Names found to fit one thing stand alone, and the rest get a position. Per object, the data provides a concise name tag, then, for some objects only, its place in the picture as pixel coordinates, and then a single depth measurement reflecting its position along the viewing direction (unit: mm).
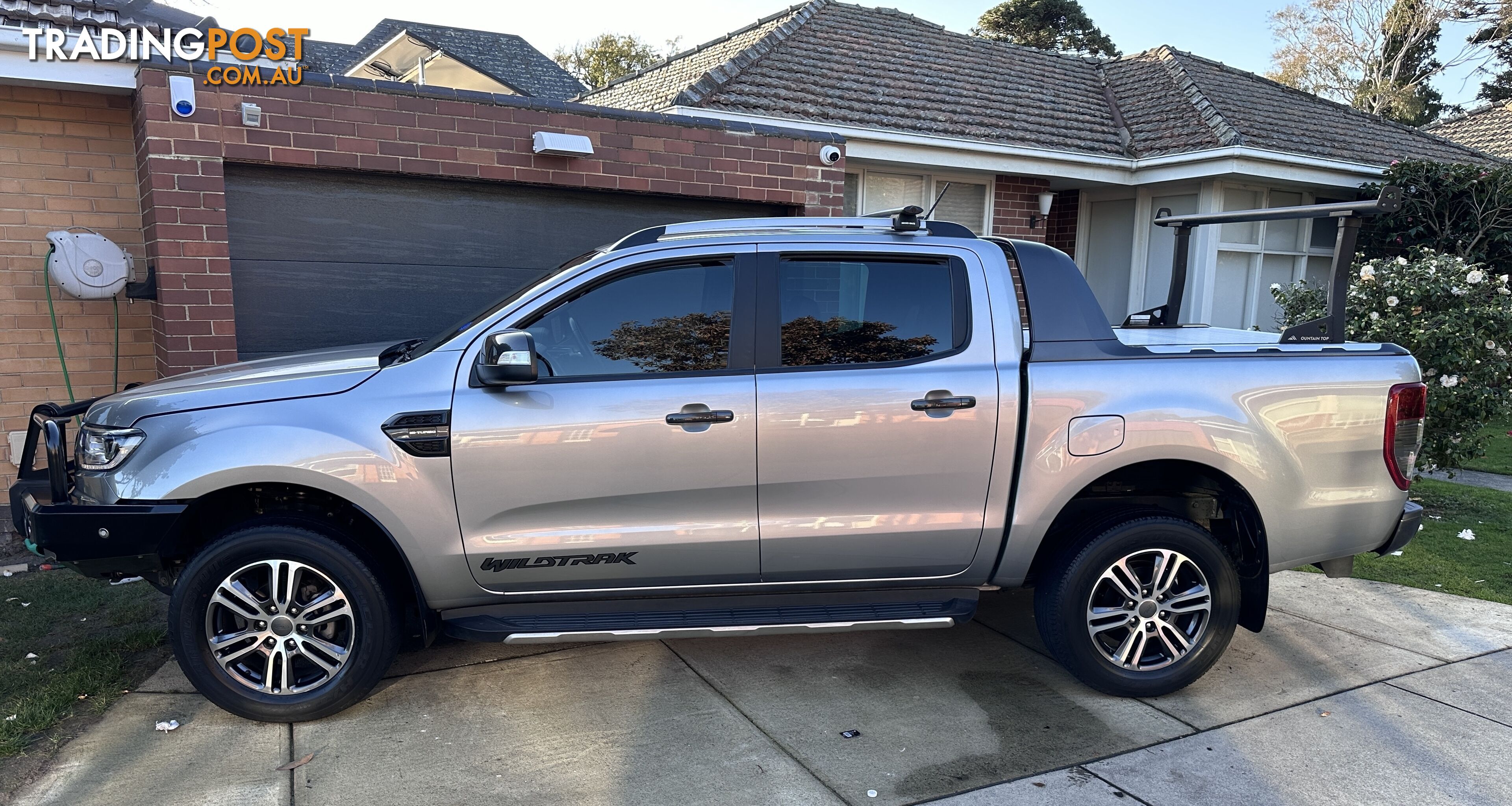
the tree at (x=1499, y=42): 30875
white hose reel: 5980
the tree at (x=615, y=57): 43094
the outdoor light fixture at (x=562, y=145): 6758
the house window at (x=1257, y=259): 11805
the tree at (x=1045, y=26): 36062
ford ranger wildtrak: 3668
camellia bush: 6816
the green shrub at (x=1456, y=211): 11578
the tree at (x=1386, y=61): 32875
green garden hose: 6176
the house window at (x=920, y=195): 10414
